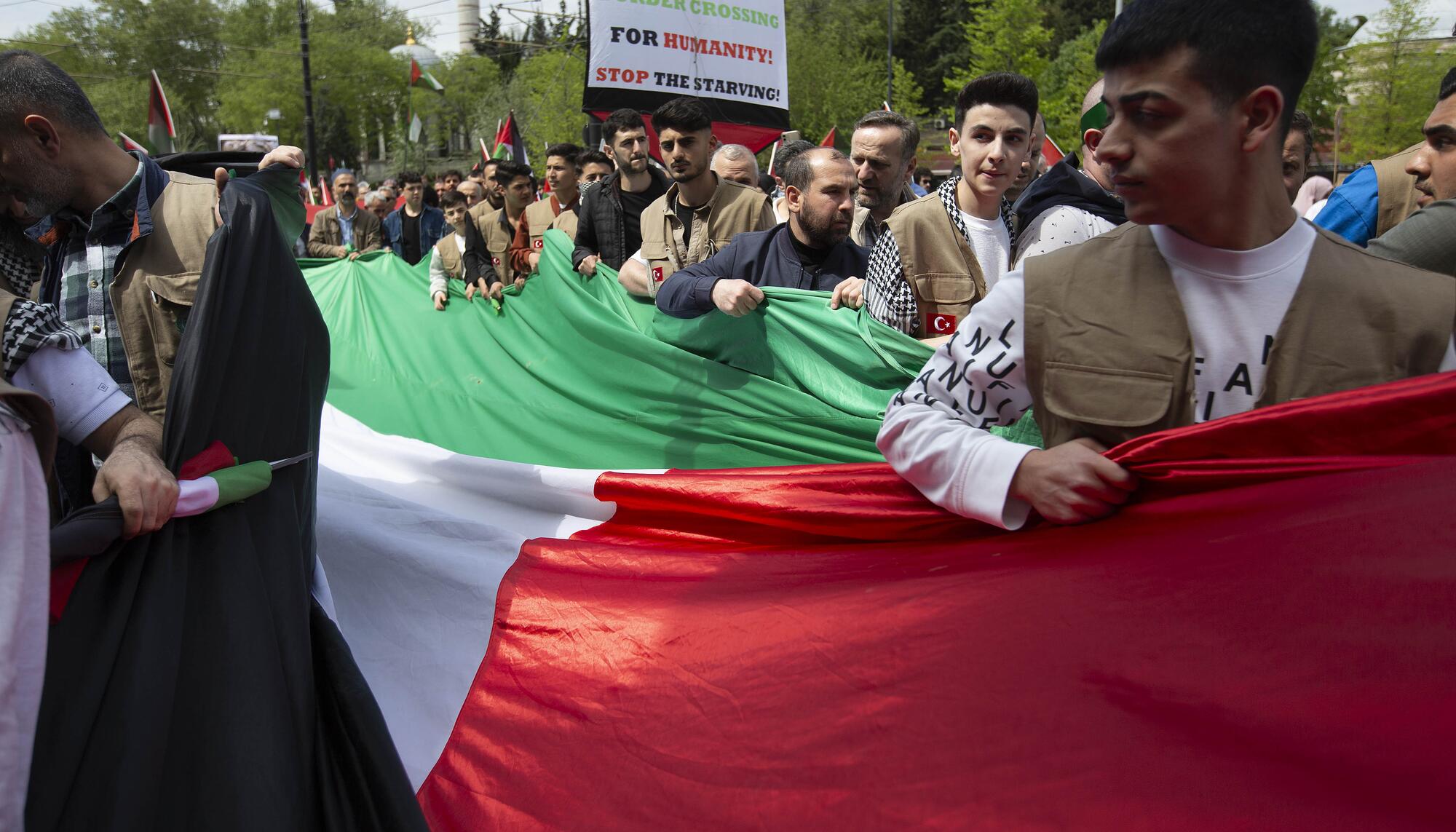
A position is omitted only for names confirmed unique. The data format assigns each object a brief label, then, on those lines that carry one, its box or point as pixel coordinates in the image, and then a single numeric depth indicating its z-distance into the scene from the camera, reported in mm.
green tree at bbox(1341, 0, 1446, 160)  28406
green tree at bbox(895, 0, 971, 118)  60812
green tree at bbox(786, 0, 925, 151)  45688
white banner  8609
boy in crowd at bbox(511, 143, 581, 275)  8070
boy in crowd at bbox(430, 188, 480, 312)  6602
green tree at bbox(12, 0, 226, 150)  59125
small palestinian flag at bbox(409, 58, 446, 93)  24270
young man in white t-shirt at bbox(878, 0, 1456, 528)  1736
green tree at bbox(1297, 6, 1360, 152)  31250
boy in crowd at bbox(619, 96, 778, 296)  5461
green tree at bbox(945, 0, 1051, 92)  29828
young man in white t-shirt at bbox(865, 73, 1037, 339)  3719
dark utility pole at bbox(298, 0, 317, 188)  27672
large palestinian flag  1569
